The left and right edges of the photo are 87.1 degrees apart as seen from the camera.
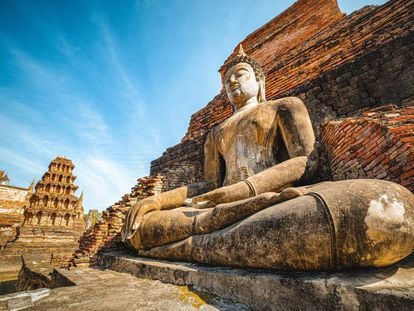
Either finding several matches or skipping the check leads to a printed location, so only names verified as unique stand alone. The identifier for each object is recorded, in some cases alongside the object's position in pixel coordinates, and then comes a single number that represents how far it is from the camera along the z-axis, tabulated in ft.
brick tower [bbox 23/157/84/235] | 64.49
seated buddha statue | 3.66
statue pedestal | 2.79
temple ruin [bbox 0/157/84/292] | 44.11
